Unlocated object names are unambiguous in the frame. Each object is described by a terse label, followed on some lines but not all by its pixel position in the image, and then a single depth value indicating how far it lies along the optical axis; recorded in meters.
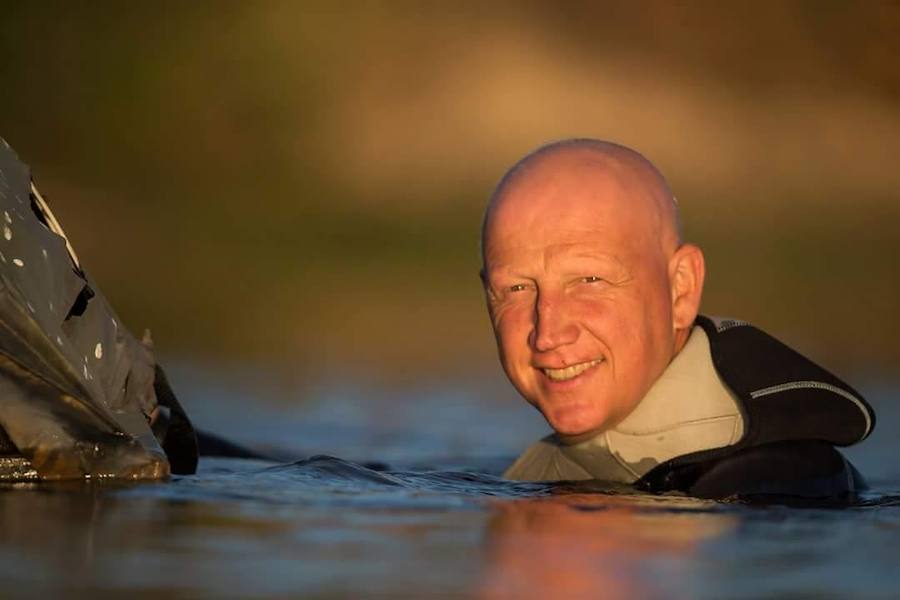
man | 11.45
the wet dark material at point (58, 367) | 10.11
